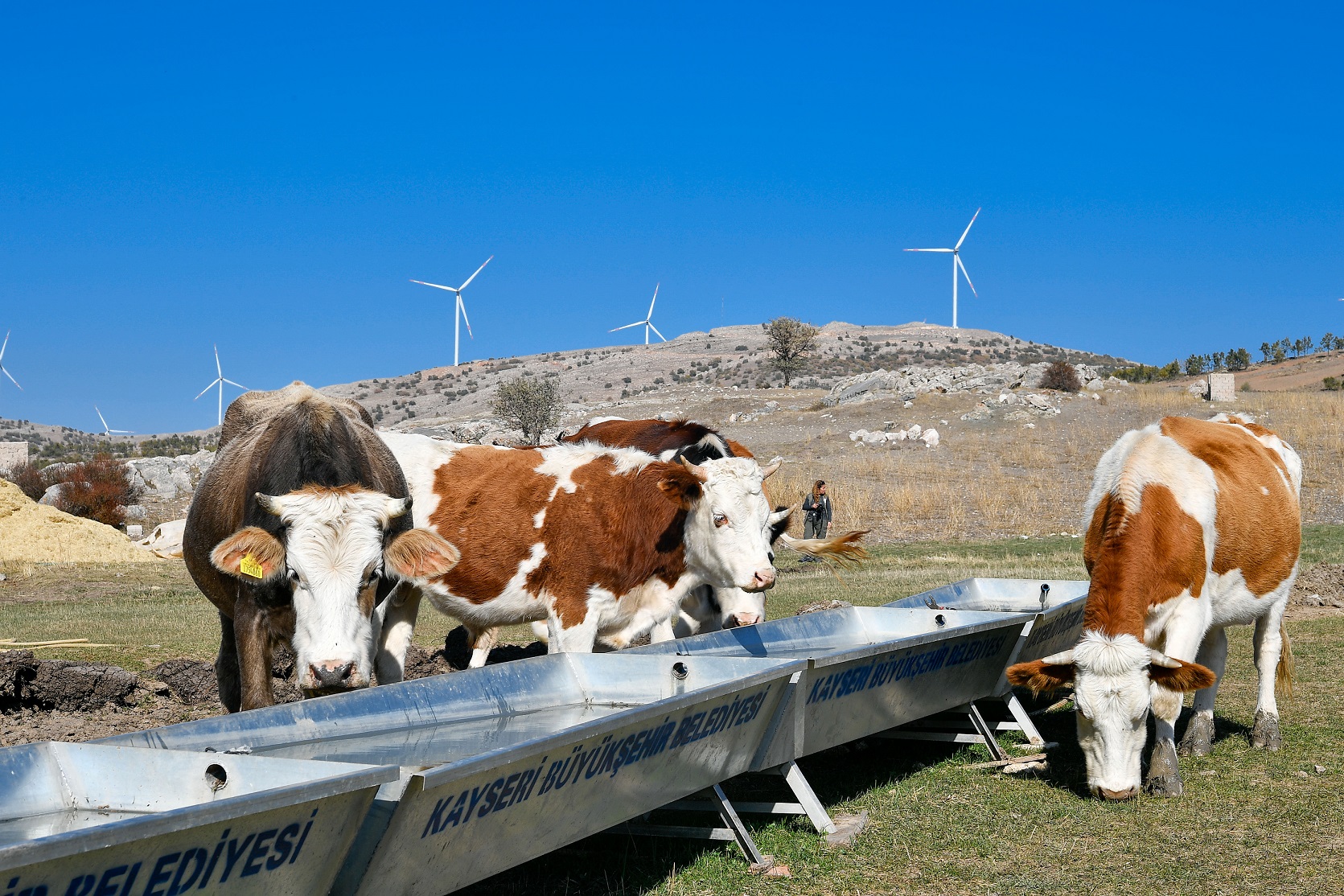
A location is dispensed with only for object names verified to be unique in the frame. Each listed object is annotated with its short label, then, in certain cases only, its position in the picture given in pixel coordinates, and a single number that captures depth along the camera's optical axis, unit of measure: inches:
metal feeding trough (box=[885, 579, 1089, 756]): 340.5
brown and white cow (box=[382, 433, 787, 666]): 357.1
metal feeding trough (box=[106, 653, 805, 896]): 157.4
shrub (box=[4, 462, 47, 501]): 1459.2
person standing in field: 914.7
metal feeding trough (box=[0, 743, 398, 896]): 116.6
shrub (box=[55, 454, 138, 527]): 1294.3
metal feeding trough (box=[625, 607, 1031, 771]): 248.2
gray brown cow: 235.8
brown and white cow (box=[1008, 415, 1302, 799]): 267.4
